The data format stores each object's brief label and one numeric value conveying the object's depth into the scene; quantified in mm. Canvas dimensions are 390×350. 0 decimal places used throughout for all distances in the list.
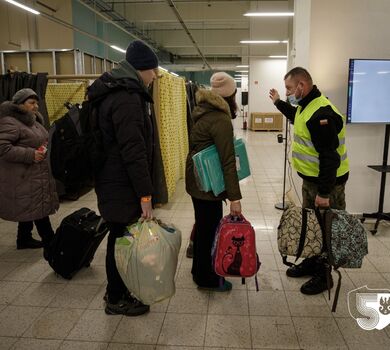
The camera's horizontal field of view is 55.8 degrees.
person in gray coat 2809
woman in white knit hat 2223
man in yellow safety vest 2250
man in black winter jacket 1877
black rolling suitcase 2668
